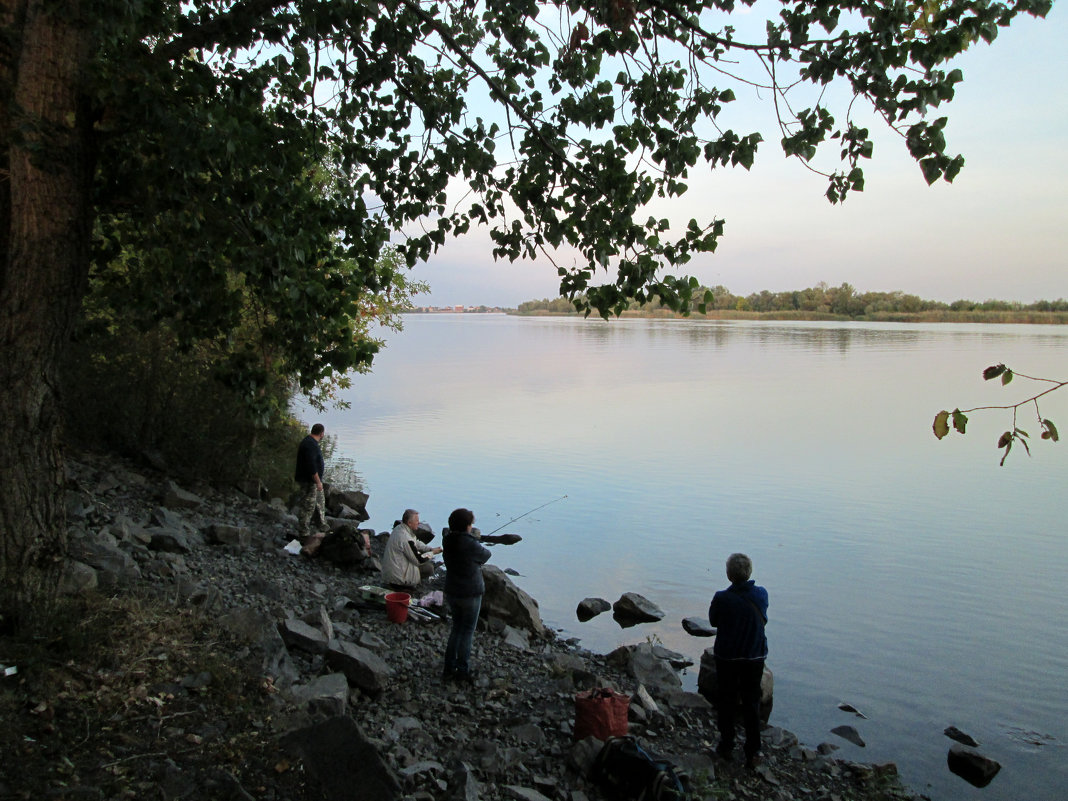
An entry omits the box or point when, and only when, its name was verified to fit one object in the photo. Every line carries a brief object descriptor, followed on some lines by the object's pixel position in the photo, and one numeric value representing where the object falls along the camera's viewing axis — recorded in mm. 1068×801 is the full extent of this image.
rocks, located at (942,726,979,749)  9088
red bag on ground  7195
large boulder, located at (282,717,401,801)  5031
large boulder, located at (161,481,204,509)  14227
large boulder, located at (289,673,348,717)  6359
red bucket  10172
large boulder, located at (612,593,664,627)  12688
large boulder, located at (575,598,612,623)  12953
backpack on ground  6246
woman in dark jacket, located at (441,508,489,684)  8383
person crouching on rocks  11430
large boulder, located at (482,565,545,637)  11391
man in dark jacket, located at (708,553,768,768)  7496
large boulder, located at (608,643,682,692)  9875
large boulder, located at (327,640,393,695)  7477
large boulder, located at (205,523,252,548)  12594
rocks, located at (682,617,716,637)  12242
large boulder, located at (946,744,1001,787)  8352
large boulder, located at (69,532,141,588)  7555
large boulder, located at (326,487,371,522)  18406
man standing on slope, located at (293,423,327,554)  14438
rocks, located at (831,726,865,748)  8992
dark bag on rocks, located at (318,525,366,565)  12953
